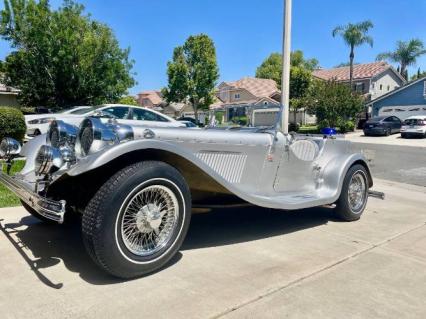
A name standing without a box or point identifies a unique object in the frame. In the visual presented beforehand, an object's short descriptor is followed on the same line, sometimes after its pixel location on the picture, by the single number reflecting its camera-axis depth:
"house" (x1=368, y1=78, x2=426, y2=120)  33.00
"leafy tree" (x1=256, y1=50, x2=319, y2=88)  65.82
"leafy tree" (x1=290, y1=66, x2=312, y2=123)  34.22
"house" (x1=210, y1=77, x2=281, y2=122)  40.31
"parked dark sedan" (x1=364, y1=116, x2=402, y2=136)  26.89
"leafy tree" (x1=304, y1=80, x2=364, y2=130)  29.75
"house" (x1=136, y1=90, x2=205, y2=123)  58.91
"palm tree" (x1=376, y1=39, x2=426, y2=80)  50.78
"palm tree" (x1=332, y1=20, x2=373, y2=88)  39.81
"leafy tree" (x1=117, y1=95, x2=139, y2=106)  21.89
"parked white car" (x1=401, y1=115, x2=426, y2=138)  25.06
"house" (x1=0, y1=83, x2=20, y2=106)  18.86
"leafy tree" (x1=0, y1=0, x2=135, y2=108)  17.47
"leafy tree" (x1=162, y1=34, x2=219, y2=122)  33.72
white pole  7.51
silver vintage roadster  2.89
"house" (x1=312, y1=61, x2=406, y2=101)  44.25
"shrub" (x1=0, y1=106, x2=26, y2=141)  10.41
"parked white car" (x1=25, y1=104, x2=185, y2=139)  10.16
